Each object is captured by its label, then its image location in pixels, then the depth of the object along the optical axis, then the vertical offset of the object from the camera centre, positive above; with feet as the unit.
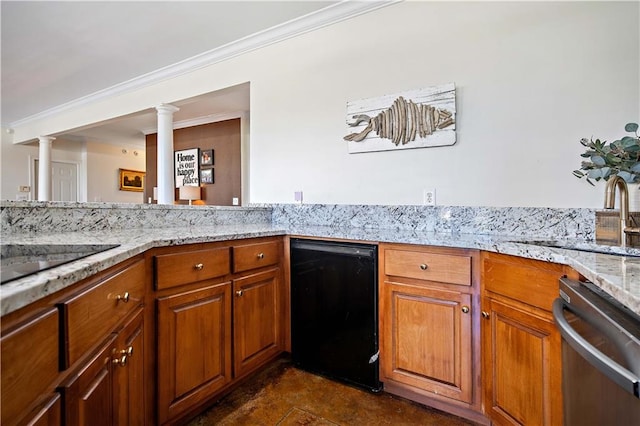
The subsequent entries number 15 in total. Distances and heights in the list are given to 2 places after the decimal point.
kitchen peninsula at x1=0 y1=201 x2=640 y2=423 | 2.80 -0.45
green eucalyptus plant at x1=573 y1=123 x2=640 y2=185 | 3.89 +0.67
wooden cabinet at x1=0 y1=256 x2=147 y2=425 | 1.70 -1.04
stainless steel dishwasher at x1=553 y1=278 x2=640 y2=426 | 1.95 -1.05
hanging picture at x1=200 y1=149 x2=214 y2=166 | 16.56 +3.02
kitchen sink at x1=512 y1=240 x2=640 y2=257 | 3.50 -0.47
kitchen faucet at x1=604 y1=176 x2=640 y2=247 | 4.05 +0.14
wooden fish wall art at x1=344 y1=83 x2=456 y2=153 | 6.28 +1.99
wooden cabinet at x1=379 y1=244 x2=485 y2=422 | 4.65 -1.82
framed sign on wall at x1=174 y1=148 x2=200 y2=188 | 17.08 +2.59
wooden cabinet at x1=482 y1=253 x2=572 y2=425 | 3.56 -1.67
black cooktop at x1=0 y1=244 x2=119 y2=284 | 2.13 -0.39
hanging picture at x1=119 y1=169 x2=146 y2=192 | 23.07 +2.55
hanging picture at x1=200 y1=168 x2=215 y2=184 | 16.61 +1.97
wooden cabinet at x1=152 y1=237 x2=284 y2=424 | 4.33 -1.72
